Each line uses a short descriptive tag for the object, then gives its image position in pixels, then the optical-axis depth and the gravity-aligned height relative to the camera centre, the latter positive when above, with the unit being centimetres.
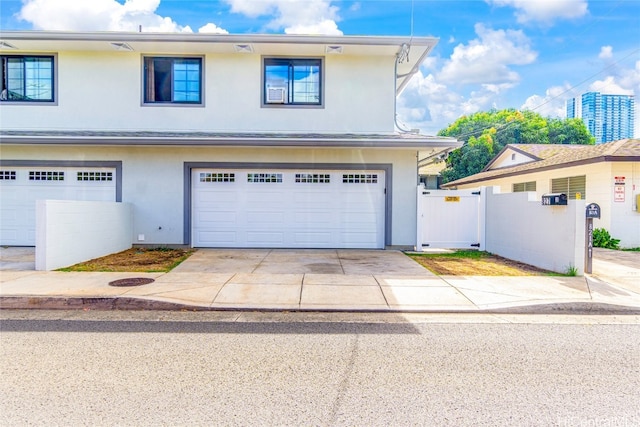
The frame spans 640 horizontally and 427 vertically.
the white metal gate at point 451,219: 1188 -40
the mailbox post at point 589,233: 809 -54
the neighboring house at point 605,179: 1272 +100
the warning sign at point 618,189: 1276 +58
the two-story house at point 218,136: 1158 +191
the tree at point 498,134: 3381 +713
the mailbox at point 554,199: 844 +16
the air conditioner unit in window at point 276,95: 1234 +343
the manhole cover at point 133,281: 711 -144
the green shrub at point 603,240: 1261 -107
